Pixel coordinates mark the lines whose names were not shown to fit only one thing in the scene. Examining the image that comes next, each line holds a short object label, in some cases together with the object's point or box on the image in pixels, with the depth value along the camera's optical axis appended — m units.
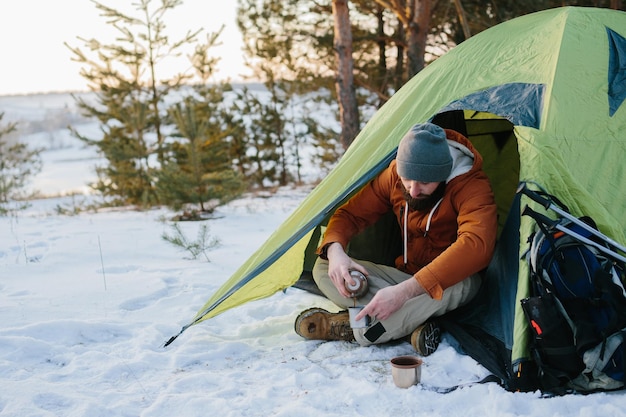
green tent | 2.53
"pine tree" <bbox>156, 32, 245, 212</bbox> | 7.41
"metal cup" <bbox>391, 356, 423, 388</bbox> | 2.34
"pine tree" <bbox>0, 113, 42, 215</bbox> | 11.95
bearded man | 2.51
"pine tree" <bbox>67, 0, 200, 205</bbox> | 10.34
